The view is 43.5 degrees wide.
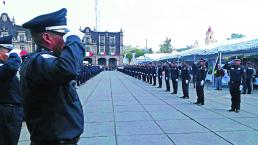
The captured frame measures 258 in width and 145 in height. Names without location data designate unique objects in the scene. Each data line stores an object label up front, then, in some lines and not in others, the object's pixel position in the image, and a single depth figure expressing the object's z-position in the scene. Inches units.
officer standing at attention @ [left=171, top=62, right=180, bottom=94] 712.6
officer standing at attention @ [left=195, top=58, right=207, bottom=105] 508.4
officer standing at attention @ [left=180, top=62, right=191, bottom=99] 608.0
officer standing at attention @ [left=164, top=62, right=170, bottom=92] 771.0
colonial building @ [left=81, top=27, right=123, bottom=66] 3762.3
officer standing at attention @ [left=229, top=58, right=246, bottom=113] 426.3
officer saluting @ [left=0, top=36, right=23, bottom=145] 157.3
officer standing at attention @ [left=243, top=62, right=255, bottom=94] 704.8
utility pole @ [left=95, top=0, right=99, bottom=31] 2972.4
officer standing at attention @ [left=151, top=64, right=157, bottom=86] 1011.1
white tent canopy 764.6
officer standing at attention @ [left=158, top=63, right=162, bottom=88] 889.0
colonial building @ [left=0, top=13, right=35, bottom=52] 3137.3
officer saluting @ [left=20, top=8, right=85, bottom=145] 93.4
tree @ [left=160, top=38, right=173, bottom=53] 5122.5
